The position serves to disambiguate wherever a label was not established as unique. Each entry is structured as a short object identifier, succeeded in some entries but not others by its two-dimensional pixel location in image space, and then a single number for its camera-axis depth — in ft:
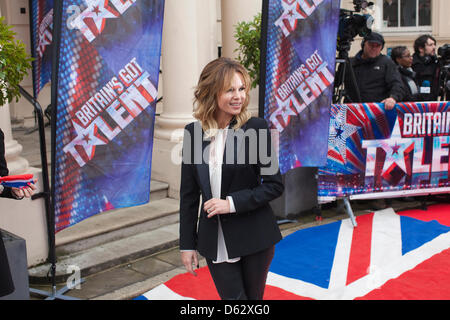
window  47.14
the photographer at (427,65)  24.58
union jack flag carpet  14.53
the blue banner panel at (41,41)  18.28
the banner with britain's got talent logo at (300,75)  17.69
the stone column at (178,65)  21.33
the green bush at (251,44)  20.63
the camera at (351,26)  21.12
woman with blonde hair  8.93
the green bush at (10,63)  12.19
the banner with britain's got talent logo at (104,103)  13.34
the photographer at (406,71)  23.36
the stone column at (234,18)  23.11
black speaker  12.36
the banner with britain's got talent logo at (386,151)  20.36
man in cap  21.91
